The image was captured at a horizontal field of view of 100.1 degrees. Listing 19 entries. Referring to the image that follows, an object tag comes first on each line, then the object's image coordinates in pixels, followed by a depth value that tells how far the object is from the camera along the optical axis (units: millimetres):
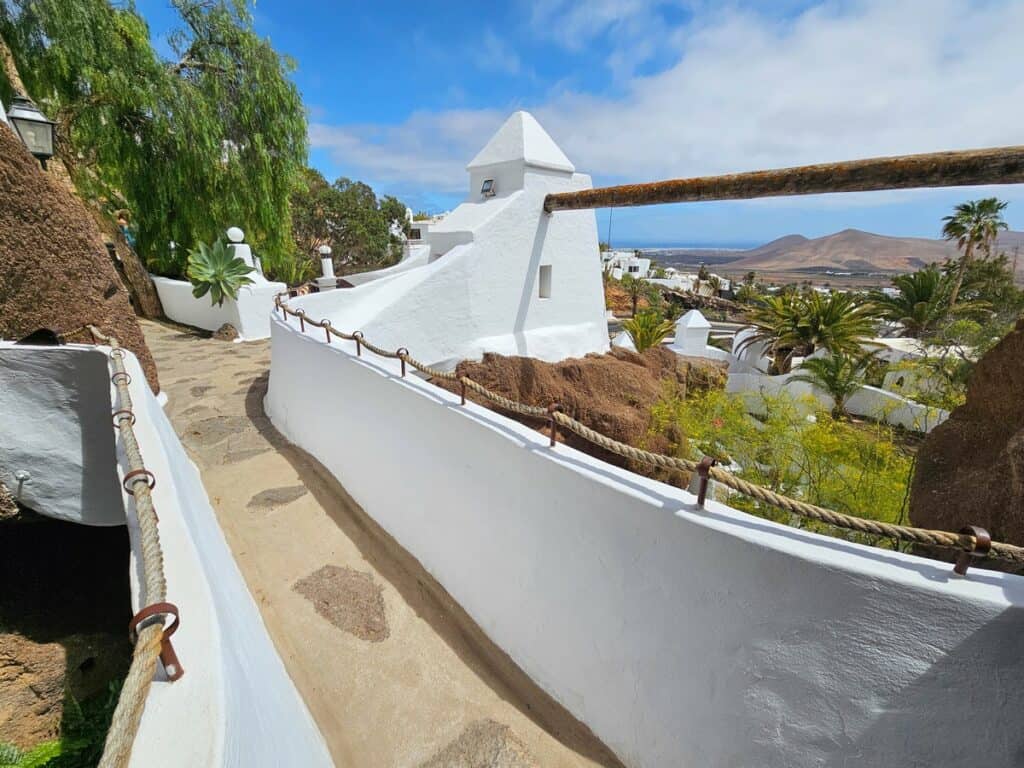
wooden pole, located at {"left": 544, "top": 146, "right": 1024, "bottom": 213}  3156
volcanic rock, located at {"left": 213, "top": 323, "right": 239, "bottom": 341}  8719
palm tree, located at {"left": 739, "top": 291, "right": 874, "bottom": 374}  11727
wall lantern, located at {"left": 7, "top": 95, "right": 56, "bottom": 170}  3732
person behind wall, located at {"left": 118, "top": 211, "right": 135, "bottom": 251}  10250
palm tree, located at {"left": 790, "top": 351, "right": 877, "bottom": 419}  10109
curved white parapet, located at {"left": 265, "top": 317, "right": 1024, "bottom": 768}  1406
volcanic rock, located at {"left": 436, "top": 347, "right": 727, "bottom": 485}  7203
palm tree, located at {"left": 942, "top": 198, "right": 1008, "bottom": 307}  20641
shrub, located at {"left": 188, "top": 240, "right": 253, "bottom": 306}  8016
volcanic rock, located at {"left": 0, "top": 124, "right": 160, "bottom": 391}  3260
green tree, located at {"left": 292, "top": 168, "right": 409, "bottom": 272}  21812
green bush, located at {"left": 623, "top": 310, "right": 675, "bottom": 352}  12508
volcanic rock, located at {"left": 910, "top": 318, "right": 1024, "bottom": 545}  2045
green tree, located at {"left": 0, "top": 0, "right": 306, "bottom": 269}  7855
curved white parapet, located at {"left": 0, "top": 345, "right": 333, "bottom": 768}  1017
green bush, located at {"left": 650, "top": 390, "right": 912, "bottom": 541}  4555
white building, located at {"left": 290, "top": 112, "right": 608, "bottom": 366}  6301
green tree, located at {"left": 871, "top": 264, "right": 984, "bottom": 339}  15078
